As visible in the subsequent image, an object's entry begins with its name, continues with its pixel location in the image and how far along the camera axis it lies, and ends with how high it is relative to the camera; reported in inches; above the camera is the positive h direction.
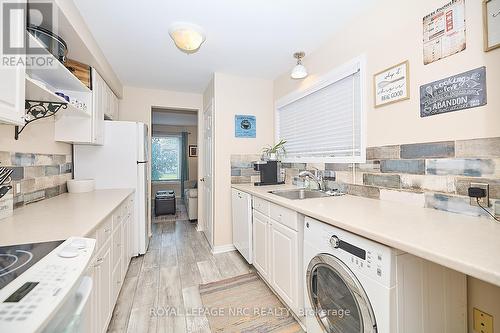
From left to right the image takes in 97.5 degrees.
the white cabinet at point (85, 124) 82.2 +17.2
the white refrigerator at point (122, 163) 100.9 +2.7
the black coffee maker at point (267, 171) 111.5 -2.0
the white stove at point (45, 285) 19.6 -12.8
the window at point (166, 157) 261.0 +13.4
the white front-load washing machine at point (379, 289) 36.3 -22.8
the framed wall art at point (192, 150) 265.5 +21.8
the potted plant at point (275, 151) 116.2 +8.9
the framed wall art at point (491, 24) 42.3 +27.7
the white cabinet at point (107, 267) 48.6 -27.1
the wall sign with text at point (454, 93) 45.2 +16.3
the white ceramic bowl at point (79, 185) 90.1 -6.8
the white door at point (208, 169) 120.5 -0.7
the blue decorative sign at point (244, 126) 120.4 +22.9
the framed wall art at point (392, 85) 58.7 +23.2
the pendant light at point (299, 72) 84.2 +36.5
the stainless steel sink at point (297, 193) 88.9 -11.0
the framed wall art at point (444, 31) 48.0 +31.0
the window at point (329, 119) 74.8 +19.9
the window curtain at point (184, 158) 261.6 +12.0
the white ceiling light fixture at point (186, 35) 68.2 +42.6
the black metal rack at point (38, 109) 61.5 +17.7
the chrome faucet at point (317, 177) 87.4 -4.1
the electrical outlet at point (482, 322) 43.2 -31.4
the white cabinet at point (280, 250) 61.2 -26.8
